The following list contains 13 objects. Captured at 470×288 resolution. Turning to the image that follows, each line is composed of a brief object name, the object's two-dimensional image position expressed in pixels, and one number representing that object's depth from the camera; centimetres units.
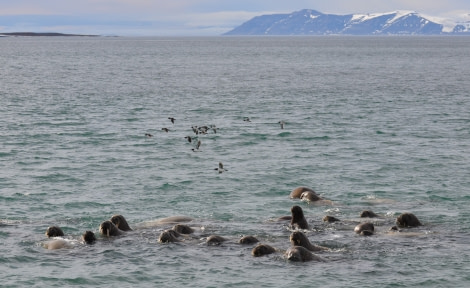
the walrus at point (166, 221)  3048
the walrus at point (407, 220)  2972
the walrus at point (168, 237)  2759
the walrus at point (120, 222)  2905
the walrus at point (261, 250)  2616
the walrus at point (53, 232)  2873
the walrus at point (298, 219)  2909
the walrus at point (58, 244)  2736
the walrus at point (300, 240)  2636
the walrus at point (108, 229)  2842
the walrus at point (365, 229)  2831
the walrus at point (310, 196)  3512
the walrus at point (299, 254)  2561
